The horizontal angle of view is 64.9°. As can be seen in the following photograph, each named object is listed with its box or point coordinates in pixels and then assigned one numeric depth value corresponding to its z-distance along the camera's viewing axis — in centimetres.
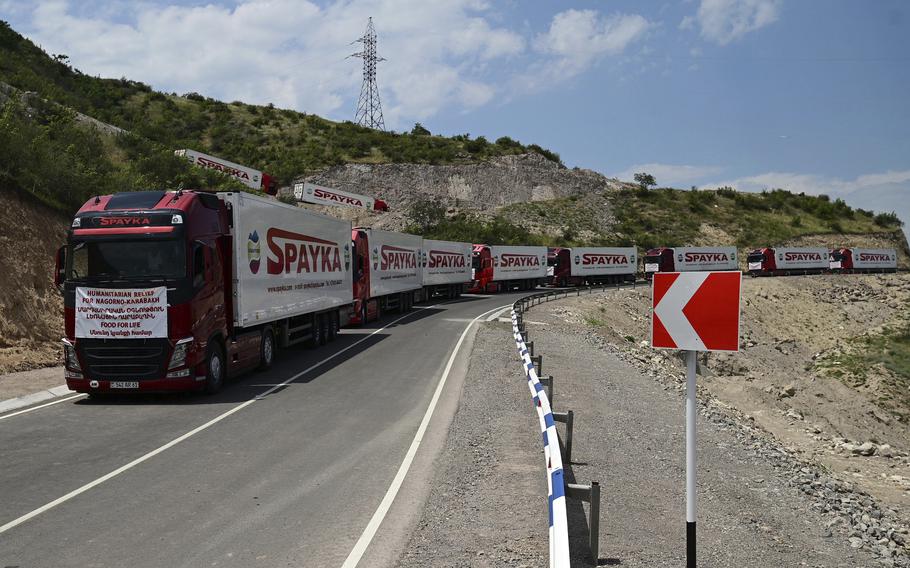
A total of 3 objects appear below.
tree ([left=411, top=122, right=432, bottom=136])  10756
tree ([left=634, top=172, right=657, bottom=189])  11359
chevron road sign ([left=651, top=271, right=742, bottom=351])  555
